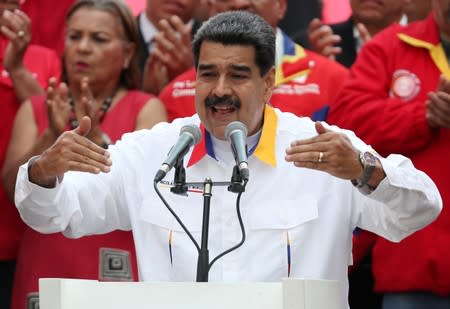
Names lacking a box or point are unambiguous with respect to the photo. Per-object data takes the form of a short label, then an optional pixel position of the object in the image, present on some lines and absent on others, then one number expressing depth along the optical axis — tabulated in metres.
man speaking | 9.49
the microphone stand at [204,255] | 8.37
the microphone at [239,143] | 8.35
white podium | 8.06
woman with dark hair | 12.33
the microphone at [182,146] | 8.38
